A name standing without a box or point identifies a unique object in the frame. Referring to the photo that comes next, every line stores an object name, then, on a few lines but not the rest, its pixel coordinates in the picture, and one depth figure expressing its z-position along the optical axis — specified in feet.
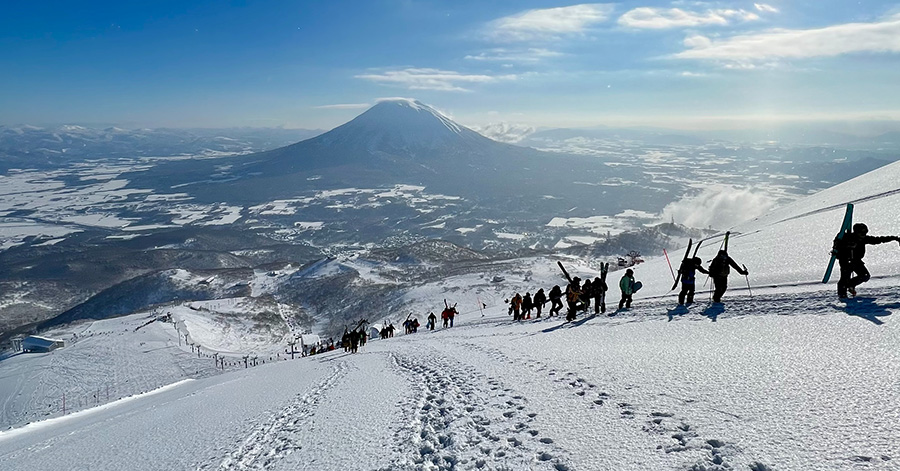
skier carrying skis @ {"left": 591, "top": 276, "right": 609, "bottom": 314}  47.34
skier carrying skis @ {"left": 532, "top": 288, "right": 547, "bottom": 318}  60.70
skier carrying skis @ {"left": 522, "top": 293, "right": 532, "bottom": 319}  61.79
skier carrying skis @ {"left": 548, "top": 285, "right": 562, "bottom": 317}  57.36
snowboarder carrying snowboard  44.37
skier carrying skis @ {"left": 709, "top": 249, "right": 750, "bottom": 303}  35.47
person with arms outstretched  28.14
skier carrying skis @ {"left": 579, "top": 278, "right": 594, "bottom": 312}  49.14
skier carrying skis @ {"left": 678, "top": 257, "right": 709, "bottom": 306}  37.95
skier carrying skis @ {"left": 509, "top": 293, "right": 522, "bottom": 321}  63.68
